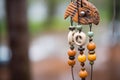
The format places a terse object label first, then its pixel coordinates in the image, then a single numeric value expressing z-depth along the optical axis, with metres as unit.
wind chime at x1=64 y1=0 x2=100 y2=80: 0.64
